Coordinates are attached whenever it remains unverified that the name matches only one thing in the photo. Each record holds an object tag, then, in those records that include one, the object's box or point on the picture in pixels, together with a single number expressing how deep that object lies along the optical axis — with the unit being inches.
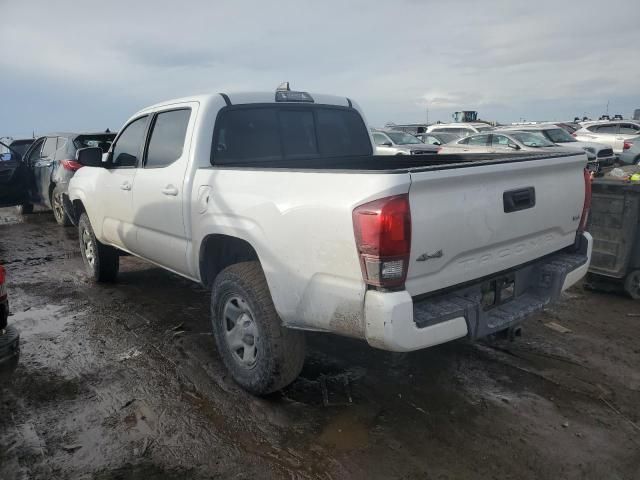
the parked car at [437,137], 852.6
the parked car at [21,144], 551.2
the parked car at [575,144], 628.4
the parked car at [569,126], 1070.7
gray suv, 354.3
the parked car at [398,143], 642.2
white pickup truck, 96.6
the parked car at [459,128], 923.4
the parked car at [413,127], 1234.6
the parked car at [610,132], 722.8
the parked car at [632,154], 618.4
